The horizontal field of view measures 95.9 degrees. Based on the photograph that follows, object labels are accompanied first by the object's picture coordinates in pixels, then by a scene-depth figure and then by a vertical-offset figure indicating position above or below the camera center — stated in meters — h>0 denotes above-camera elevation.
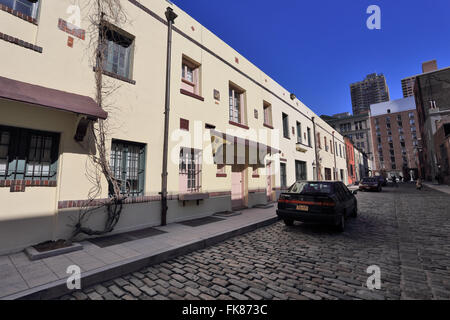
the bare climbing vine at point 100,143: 5.22 +1.09
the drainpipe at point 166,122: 6.62 +2.07
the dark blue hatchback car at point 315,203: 5.72 -0.65
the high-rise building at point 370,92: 156.73 +70.28
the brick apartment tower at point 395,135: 71.75 +16.74
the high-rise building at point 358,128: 60.91 +16.53
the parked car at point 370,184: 21.30 -0.28
